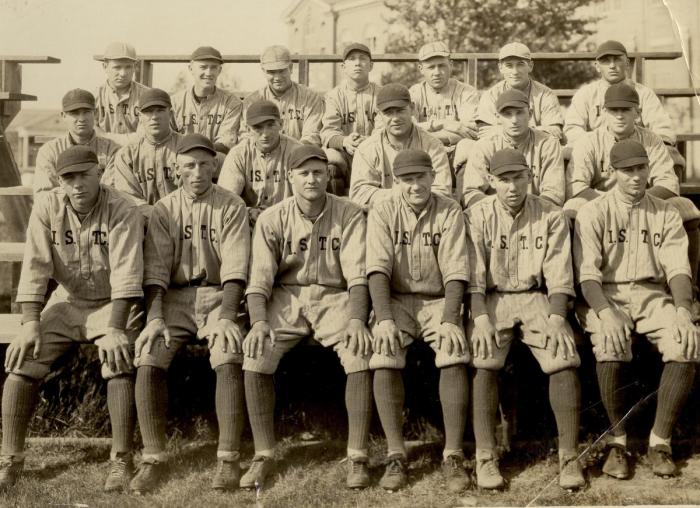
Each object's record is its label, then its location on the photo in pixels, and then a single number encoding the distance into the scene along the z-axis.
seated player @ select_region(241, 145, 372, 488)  4.67
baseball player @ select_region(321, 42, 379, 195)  7.21
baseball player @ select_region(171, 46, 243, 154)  7.14
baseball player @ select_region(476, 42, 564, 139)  6.83
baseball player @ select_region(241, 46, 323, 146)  7.16
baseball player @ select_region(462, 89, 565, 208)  5.68
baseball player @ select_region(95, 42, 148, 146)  7.16
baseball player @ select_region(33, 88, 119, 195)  6.17
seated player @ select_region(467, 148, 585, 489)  4.61
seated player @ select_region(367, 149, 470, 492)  4.62
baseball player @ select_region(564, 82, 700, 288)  5.69
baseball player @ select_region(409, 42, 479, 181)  7.02
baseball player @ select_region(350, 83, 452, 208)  5.75
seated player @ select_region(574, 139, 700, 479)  4.68
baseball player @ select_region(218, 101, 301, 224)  6.01
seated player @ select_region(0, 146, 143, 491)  4.73
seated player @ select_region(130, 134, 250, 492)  4.67
